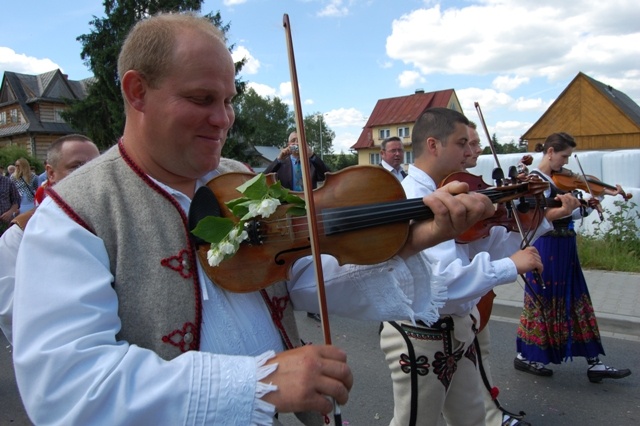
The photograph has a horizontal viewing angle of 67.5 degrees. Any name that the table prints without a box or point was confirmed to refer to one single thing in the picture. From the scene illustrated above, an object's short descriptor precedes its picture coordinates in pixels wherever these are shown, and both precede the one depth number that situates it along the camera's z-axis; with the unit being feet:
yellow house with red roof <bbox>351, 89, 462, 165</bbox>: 136.98
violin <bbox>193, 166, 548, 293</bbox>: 4.38
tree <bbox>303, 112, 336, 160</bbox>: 197.92
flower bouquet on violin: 4.09
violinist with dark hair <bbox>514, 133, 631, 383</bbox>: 13.47
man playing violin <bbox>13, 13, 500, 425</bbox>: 3.11
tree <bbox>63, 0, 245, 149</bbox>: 61.41
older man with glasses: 23.32
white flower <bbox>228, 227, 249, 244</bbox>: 4.14
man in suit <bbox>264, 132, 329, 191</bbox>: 21.97
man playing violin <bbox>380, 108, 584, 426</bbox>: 7.23
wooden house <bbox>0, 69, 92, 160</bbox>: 119.55
